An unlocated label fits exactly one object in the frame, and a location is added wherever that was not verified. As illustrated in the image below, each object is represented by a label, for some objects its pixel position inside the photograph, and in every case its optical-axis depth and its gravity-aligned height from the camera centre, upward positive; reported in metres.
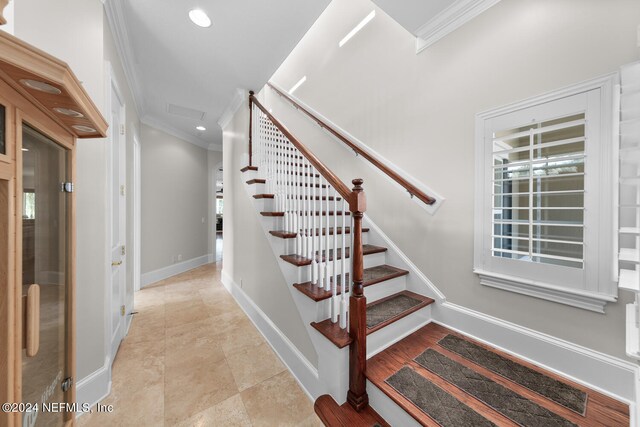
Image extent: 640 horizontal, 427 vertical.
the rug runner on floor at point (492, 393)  1.14 -1.00
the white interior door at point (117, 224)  2.10 -0.13
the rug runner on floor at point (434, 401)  1.15 -1.01
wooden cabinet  0.69 -0.05
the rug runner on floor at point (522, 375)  1.26 -0.99
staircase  1.21 -0.98
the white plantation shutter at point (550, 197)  1.30 +0.10
